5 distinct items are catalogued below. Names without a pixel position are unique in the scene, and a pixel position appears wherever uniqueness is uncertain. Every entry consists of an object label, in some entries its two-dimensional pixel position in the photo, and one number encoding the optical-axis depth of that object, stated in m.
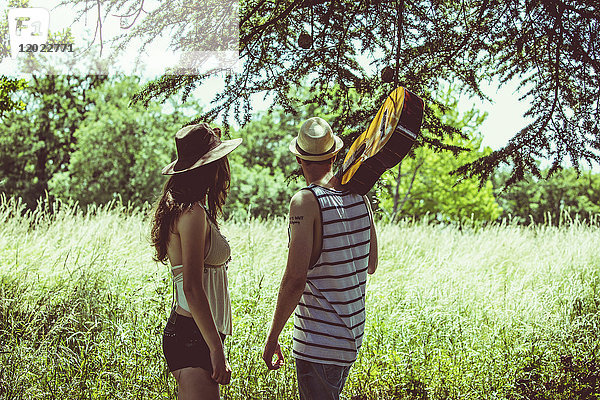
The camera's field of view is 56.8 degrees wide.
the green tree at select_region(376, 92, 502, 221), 18.72
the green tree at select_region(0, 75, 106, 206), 26.09
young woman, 2.38
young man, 2.42
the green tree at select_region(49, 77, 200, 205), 19.50
